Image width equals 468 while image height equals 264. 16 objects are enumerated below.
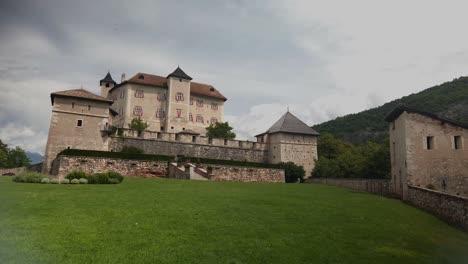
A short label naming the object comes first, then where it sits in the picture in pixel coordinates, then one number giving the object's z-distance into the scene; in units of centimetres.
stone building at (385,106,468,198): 1883
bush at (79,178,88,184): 1819
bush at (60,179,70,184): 1780
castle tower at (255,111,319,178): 4097
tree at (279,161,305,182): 3838
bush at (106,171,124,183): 1956
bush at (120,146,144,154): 3328
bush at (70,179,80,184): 1789
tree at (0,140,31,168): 5219
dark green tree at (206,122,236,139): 4803
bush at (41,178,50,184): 1764
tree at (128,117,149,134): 4449
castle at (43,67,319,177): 3228
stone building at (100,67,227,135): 4900
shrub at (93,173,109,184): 1866
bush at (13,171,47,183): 1759
